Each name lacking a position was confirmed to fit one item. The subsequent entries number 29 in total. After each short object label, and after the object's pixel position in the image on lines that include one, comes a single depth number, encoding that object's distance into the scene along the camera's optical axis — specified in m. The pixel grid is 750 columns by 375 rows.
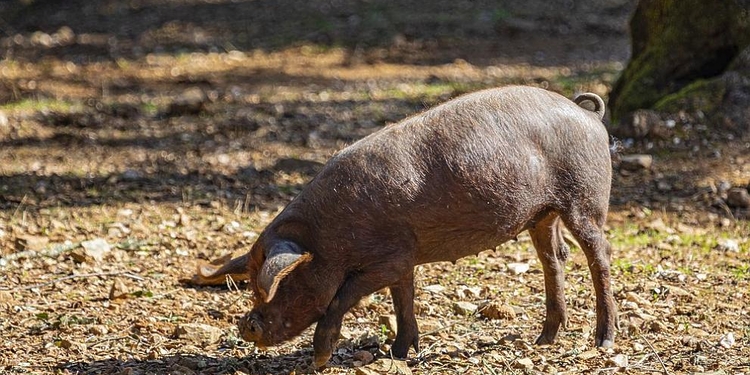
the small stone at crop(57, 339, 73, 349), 10.61
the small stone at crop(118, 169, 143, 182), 17.47
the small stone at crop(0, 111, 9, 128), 20.92
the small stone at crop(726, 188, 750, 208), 15.64
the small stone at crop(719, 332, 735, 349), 10.38
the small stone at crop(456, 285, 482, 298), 11.99
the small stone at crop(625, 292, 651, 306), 11.67
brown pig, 9.45
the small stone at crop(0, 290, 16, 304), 11.91
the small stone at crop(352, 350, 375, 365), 10.09
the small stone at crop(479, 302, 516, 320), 11.34
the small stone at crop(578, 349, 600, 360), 10.05
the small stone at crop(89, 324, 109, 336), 10.98
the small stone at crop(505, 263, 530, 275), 12.91
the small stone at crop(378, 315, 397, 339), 10.87
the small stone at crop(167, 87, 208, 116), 22.17
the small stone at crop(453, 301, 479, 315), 11.47
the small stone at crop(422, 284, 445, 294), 12.19
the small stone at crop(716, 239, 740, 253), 13.96
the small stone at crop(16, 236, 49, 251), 13.66
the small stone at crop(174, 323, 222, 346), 10.81
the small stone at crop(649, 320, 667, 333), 10.91
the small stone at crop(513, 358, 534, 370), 9.77
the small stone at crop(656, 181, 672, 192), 16.61
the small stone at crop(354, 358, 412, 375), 9.59
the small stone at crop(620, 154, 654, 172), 17.36
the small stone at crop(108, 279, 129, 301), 12.04
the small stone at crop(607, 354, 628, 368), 9.75
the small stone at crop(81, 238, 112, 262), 13.29
